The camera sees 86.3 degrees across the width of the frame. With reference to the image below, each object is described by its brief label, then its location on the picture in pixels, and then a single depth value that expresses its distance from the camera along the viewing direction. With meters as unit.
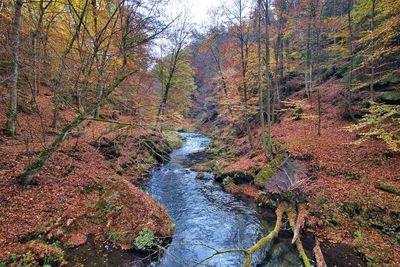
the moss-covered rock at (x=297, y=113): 16.32
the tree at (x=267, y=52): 11.70
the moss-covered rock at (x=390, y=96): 11.22
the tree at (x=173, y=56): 19.72
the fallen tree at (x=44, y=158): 6.26
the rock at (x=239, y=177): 11.52
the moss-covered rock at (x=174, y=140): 21.87
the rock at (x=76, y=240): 5.71
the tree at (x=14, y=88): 7.12
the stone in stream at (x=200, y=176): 13.27
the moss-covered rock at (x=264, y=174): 10.55
